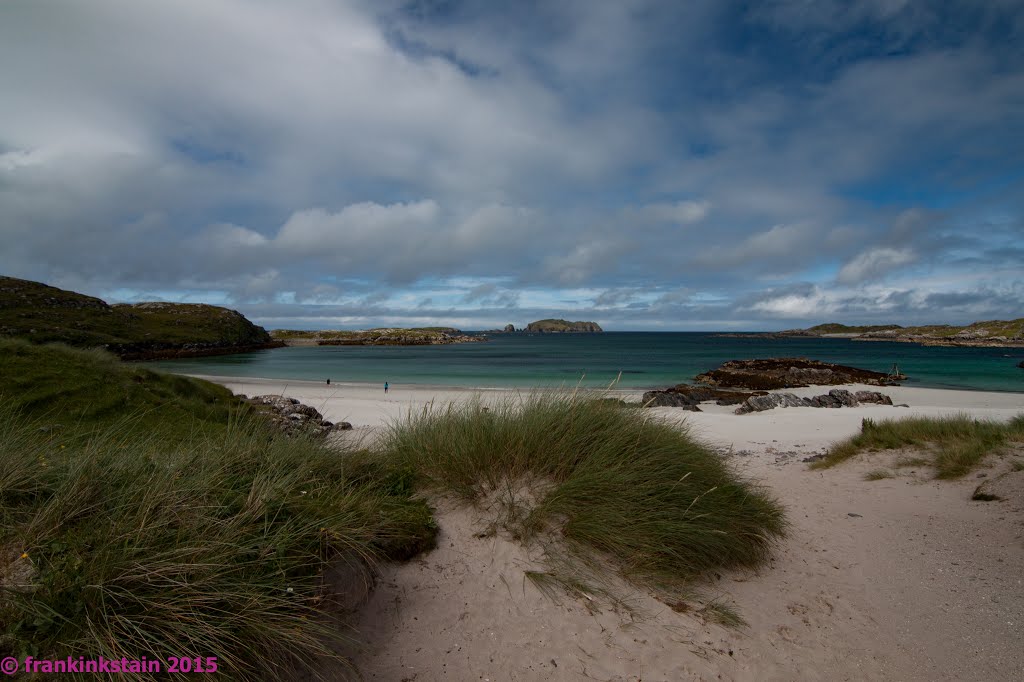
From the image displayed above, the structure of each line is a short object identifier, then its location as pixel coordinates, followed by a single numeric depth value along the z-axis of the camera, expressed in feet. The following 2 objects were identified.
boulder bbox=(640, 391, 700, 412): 81.71
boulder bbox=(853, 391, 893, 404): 87.35
